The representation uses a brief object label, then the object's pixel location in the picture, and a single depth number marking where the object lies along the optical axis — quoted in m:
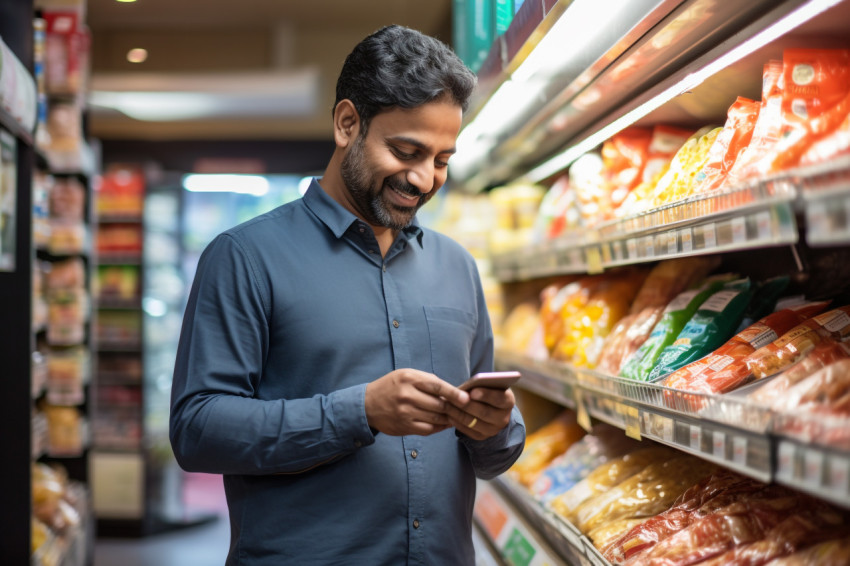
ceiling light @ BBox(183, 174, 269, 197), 7.37
